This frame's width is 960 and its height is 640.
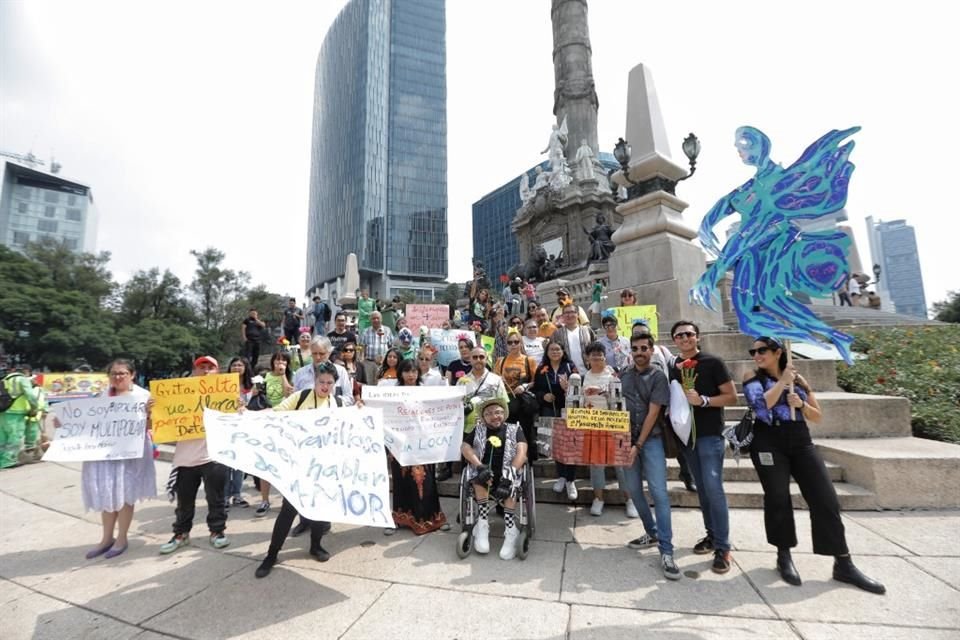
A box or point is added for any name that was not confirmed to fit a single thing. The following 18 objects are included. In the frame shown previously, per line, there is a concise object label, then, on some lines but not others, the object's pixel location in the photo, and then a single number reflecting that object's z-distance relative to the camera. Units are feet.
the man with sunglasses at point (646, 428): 12.34
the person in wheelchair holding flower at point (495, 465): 13.06
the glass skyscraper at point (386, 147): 283.79
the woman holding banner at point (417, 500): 14.99
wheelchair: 12.69
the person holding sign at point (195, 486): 14.21
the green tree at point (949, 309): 86.28
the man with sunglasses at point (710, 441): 11.44
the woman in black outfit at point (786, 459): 10.61
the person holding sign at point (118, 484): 14.08
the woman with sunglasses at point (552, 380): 17.39
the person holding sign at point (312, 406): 12.17
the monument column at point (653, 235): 30.55
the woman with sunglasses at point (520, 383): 16.57
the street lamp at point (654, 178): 33.88
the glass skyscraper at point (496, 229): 326.65
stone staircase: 14.10
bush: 18.21
